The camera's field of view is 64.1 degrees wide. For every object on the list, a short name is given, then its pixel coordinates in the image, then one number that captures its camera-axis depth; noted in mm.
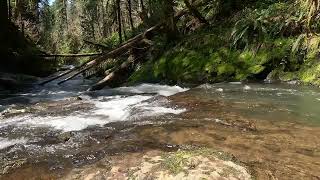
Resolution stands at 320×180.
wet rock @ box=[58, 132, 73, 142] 4040
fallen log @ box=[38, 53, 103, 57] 11760
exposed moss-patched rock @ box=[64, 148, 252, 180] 2590
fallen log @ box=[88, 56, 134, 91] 10041
